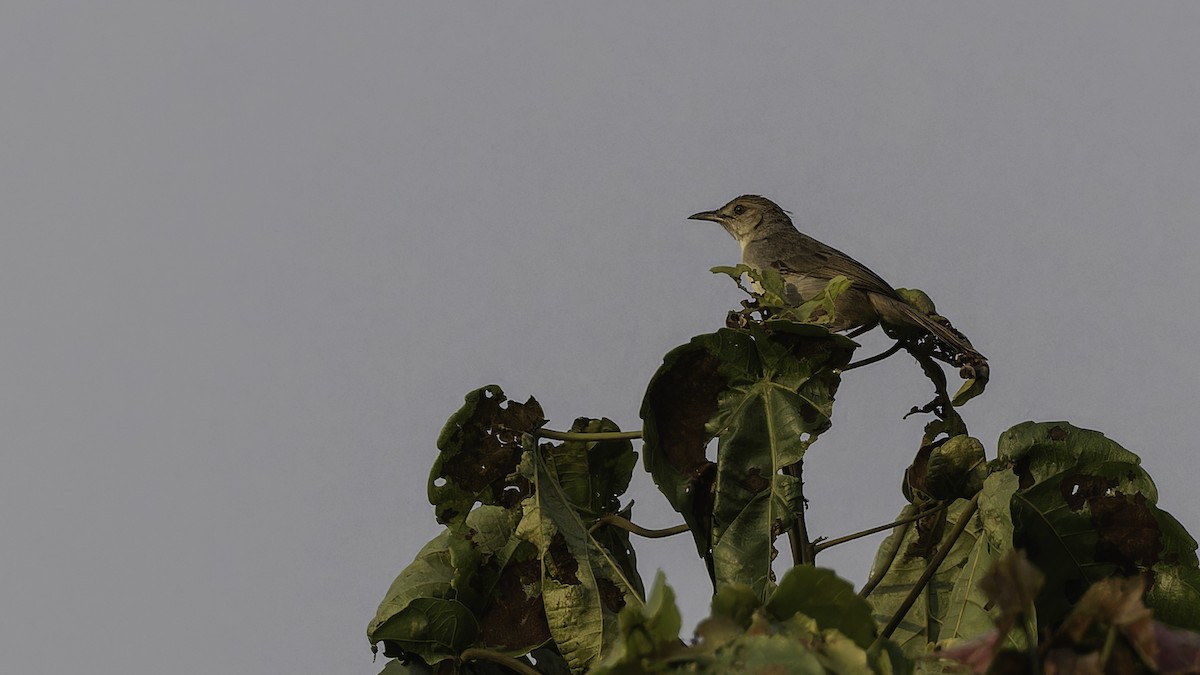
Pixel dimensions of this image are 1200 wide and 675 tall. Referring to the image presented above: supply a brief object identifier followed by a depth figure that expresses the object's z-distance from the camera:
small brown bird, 9.21
